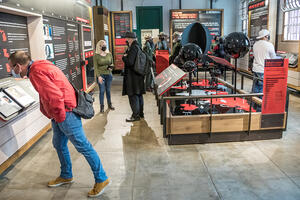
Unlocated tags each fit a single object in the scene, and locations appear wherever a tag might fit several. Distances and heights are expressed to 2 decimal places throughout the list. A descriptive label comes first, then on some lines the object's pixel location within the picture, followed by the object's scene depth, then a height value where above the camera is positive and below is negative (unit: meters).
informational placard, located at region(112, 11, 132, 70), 11.58 +1.09
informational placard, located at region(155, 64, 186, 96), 3.64 -0.34
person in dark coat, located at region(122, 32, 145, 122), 4.59 -0.45
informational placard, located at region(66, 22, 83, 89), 6.03 +0.05
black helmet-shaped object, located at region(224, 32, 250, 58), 4.39 +0.16
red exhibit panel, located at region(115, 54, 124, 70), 11.90 -0.32
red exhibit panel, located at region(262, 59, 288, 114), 3.71 -0.46
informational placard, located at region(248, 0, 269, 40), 9.02 +1.29
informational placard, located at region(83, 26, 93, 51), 7.45 +0.52
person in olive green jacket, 5.51 -0.17
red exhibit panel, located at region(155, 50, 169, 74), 5.99 -0.11
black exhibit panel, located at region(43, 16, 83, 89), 4.75 +0.21
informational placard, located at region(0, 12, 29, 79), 3.45 +0.29
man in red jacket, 2.30 -0.44
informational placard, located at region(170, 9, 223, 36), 11.77 +1.61
